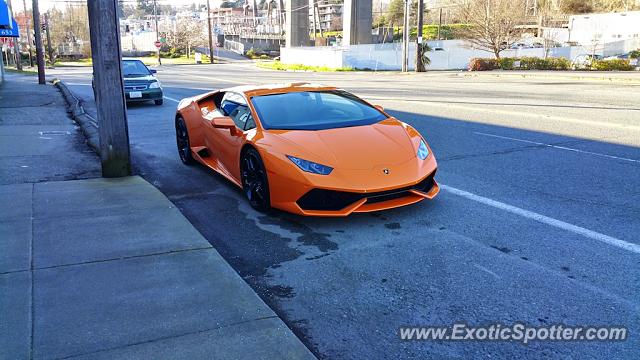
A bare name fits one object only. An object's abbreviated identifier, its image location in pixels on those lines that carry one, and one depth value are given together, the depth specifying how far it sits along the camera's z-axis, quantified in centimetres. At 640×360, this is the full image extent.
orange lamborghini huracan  525
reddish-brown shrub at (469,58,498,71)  3684
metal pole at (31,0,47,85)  2723
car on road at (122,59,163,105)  1680
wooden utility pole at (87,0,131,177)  682
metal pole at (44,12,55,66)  5746
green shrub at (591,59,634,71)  3125
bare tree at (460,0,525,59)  4031
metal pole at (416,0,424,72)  3538
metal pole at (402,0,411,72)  3611
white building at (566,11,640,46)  5253
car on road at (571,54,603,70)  3279
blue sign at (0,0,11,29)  1695
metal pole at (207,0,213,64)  6906
